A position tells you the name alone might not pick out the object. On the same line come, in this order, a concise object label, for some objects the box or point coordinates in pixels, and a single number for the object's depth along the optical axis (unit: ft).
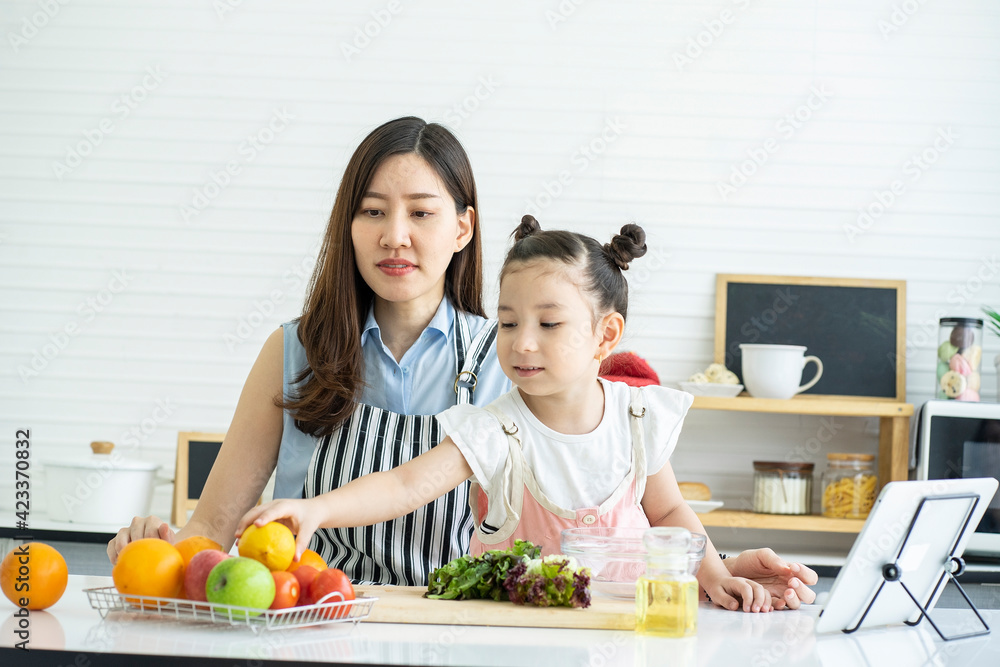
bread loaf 11.66
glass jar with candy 12.02
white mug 12.04
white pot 11.04
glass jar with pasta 11.91
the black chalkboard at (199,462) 12.10
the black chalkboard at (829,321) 13.07
